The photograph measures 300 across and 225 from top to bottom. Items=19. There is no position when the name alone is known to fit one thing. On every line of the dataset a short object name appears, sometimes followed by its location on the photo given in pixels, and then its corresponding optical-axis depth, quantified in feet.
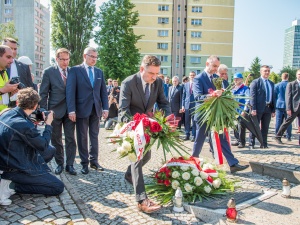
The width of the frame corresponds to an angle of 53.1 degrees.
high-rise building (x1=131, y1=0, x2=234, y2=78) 176.45
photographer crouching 13.03
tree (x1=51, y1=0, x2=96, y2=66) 134.62
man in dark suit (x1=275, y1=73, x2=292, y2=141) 31.82
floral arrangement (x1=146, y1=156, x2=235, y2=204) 14.29
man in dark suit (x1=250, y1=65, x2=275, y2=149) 26.09
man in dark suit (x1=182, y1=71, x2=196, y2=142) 31.42
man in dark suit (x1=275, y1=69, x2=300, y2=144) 28.12
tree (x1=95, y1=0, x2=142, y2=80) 134.31
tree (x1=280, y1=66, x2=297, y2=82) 182.39
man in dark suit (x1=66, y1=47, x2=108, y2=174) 18.38
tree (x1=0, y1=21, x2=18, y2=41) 118.54
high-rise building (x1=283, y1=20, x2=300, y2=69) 523.70
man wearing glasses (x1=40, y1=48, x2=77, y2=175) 18.44
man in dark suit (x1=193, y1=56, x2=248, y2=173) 19.16
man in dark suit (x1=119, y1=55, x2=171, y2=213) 12.85
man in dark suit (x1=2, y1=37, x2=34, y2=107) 16.83
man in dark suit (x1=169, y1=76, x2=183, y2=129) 36.91
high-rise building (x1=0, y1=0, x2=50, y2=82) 264.72
